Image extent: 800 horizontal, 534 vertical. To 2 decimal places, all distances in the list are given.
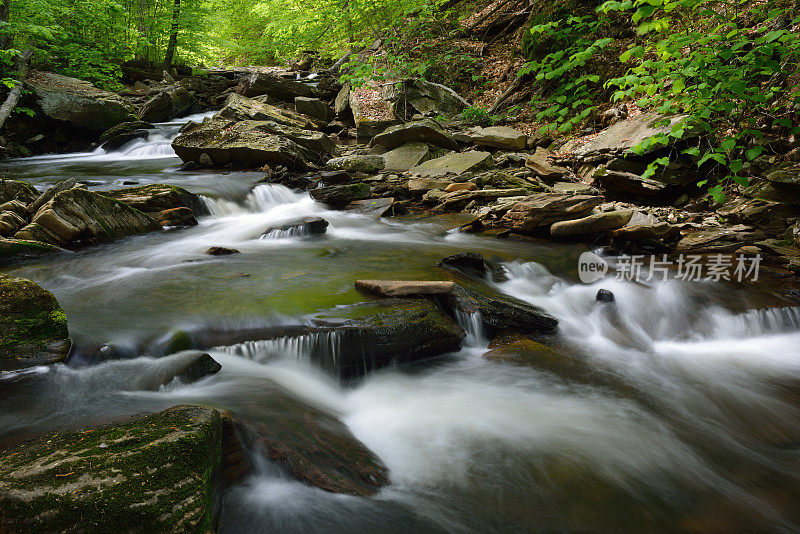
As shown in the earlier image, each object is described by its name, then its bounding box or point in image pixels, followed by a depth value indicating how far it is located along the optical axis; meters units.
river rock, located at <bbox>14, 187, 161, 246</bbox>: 5.72
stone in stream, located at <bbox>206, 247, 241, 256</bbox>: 5.77
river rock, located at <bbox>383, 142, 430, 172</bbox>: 11.05
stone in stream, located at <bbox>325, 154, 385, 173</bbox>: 10.98
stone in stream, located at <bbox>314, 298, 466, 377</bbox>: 3.51
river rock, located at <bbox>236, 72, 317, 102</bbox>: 17.45
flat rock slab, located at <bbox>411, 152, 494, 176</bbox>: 9.67
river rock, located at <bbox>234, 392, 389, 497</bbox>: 2.16
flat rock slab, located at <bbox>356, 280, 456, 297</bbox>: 4.07
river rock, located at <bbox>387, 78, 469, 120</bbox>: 13.85
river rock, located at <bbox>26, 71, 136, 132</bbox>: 12.60
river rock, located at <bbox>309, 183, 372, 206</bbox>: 9.10
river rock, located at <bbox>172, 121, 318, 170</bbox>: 10.72
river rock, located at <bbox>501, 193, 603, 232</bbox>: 6.55
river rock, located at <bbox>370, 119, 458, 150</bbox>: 11.19
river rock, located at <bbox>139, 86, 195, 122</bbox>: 15.11
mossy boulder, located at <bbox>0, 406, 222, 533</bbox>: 1.41
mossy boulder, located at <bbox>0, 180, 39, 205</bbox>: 6.48
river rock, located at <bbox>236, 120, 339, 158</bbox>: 11.89
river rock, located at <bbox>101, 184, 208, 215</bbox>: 7.30
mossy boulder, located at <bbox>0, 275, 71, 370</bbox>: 2.72
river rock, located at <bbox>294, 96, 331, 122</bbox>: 16.02
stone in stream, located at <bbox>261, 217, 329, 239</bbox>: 7.03
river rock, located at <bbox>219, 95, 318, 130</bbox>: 12.70
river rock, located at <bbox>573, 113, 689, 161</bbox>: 7.59
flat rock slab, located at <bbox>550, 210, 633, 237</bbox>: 6.26
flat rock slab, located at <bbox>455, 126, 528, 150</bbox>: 10.67
